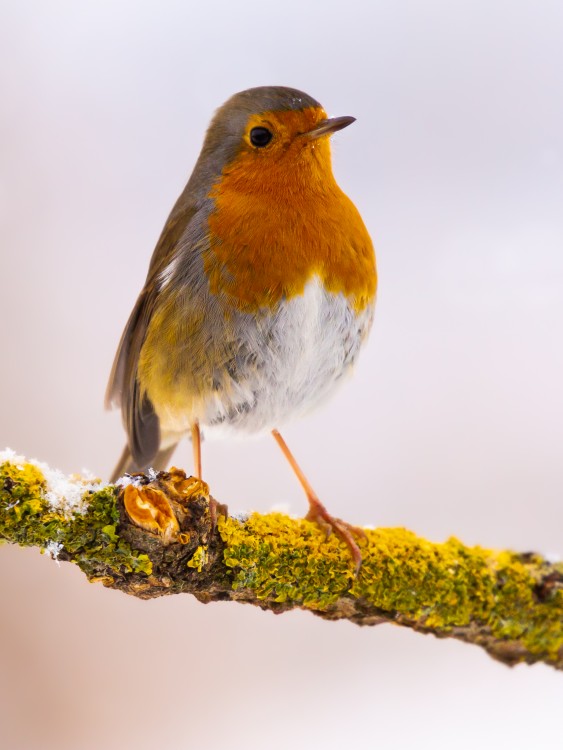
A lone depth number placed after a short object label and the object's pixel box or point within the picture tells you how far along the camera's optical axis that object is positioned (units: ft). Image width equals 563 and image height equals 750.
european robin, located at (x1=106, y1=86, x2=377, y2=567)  10.28
